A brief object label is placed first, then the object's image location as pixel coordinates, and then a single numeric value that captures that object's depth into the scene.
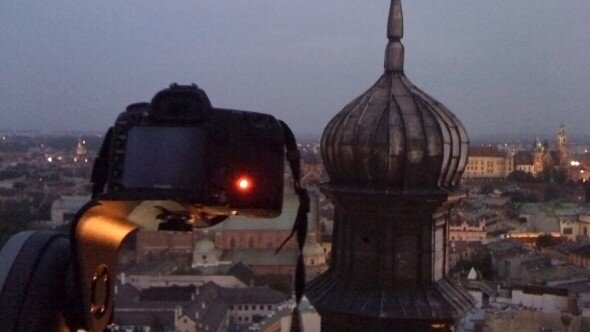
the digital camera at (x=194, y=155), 0.87
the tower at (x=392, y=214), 2.40
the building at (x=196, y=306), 15.86
